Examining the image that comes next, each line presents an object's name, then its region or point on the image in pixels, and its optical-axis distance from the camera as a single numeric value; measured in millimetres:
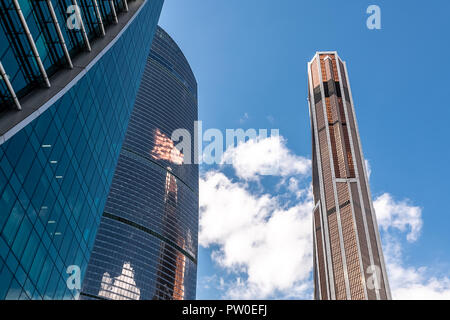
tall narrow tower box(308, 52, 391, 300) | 161125
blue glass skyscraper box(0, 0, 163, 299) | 33750
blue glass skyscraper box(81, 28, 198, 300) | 166875
